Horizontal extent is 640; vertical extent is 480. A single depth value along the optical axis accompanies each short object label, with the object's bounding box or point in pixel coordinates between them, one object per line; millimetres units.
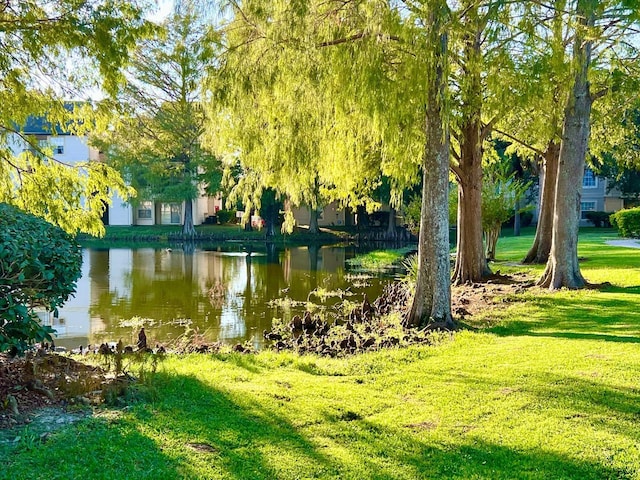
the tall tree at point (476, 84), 8170
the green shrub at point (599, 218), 36750
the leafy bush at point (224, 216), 44688
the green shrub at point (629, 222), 22498
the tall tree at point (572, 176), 11188
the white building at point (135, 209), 40125
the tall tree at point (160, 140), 32688
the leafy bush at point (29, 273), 4125
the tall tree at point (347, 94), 7691
